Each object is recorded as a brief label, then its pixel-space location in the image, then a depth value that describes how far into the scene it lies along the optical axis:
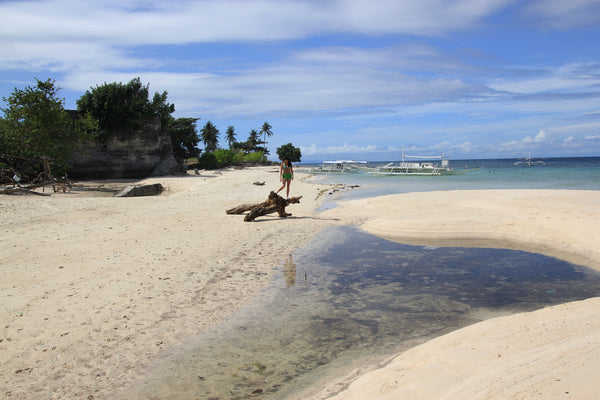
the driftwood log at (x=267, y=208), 13.84
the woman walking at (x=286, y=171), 16.92
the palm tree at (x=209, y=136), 97.50
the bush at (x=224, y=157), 68.20
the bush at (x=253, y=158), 90.94
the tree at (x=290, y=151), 122.81
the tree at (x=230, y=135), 117.56
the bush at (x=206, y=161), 63.09
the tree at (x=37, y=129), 25.98
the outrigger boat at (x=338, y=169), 81.06
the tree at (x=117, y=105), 35.88
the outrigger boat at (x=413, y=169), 68.00
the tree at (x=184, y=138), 53.06
